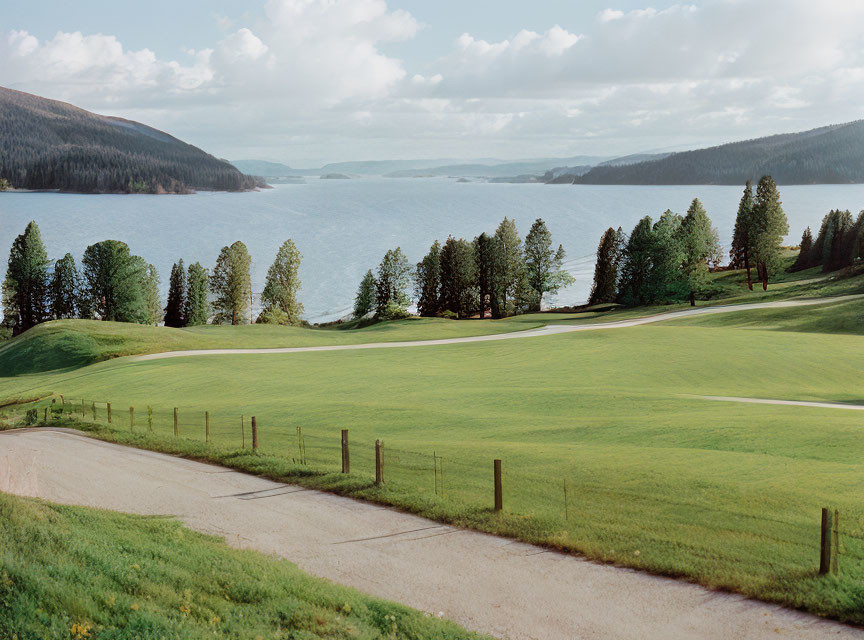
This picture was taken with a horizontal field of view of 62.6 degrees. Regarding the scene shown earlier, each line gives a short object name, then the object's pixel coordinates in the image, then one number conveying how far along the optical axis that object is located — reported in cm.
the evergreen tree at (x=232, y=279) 9044
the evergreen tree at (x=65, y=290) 9675
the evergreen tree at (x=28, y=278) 9588
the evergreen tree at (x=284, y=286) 9419
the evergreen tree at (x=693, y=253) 8219
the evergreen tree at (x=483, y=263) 9469
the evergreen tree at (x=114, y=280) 8988
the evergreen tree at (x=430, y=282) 9819
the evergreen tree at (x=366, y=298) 9950
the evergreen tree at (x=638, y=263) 8425
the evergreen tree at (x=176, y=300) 10050
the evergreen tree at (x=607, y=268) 9675
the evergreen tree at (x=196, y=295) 9706
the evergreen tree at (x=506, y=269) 9394
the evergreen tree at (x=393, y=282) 9869
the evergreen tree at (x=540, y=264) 9662
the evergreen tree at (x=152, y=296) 9969
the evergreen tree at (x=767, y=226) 8494
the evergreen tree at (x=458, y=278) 9512
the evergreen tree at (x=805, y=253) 10644
